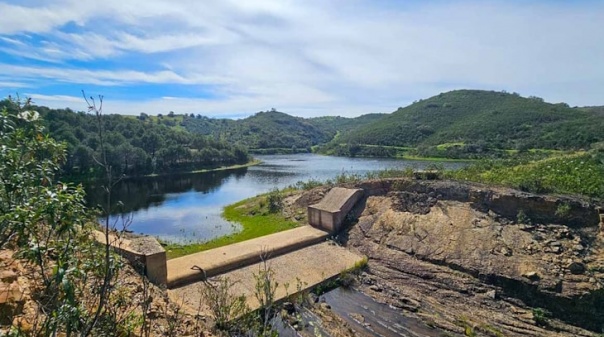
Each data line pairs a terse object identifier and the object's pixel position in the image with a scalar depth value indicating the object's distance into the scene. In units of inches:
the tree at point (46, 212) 139.7
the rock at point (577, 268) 668.7
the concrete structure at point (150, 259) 643.7
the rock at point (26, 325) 223.6
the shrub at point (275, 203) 1266.6
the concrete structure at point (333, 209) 1005.2
